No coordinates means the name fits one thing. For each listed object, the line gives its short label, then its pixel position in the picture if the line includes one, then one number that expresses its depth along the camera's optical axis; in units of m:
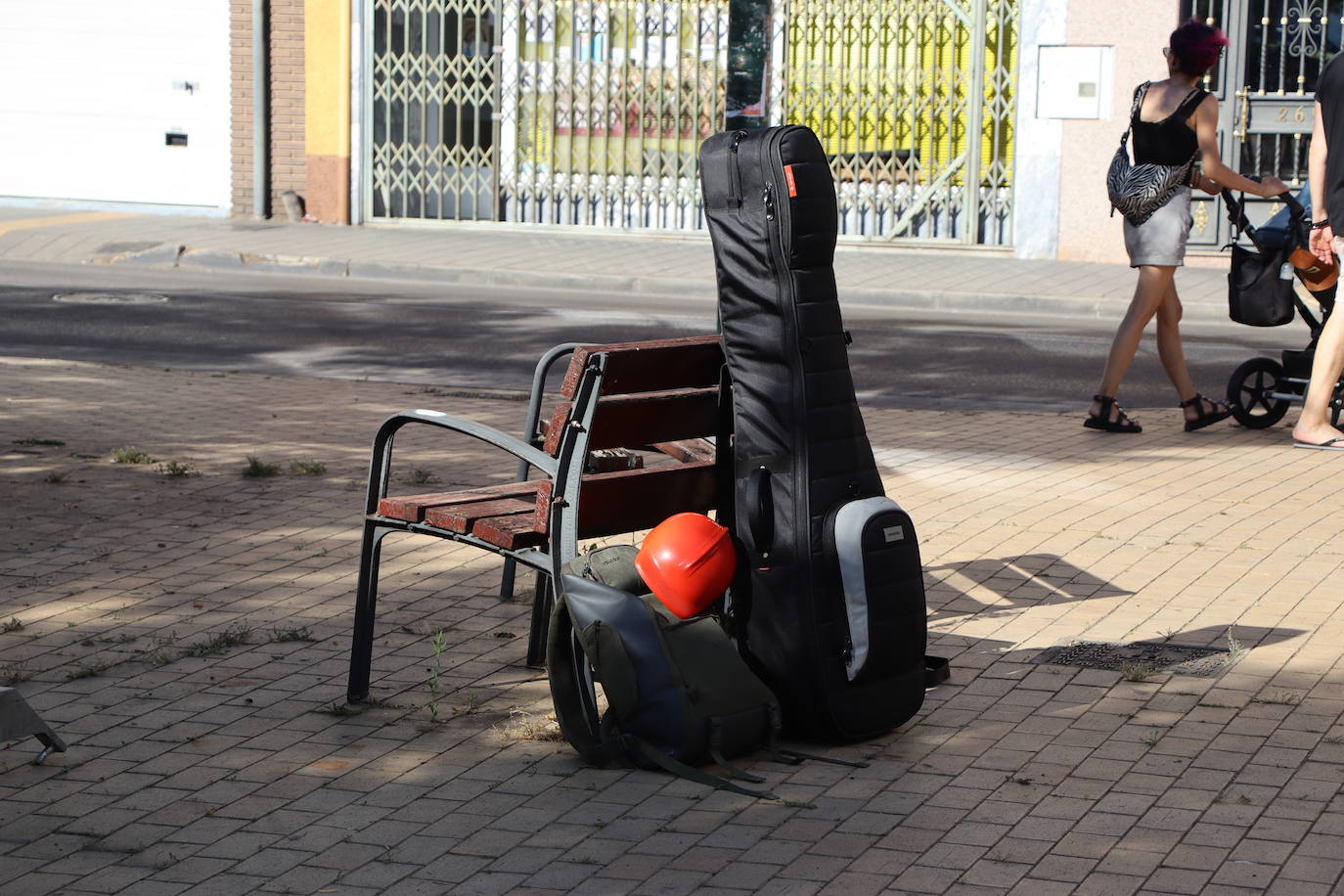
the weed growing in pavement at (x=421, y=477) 7.84
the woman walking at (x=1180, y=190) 8.96
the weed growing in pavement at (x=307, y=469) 8.00
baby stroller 9.02
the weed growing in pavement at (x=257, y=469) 7.95
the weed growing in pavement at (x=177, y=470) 7.92
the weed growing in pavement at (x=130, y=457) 8.21
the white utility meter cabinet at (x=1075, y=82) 18.48
